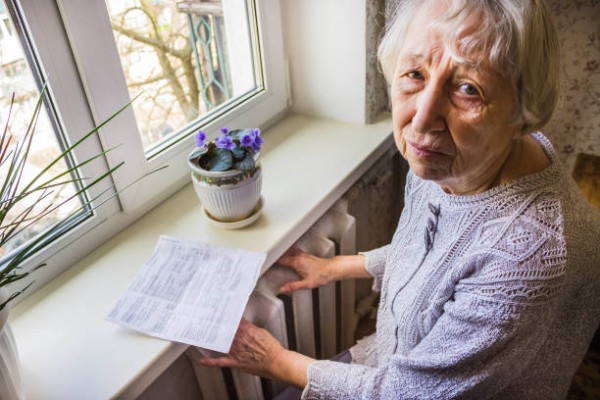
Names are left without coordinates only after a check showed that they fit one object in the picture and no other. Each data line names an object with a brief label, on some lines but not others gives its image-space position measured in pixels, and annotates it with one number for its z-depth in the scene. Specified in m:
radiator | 1.02
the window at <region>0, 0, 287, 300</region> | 0.83
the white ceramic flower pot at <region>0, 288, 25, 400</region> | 0.67
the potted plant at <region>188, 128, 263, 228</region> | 0.95
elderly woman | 0.70
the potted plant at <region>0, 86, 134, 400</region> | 0.64
